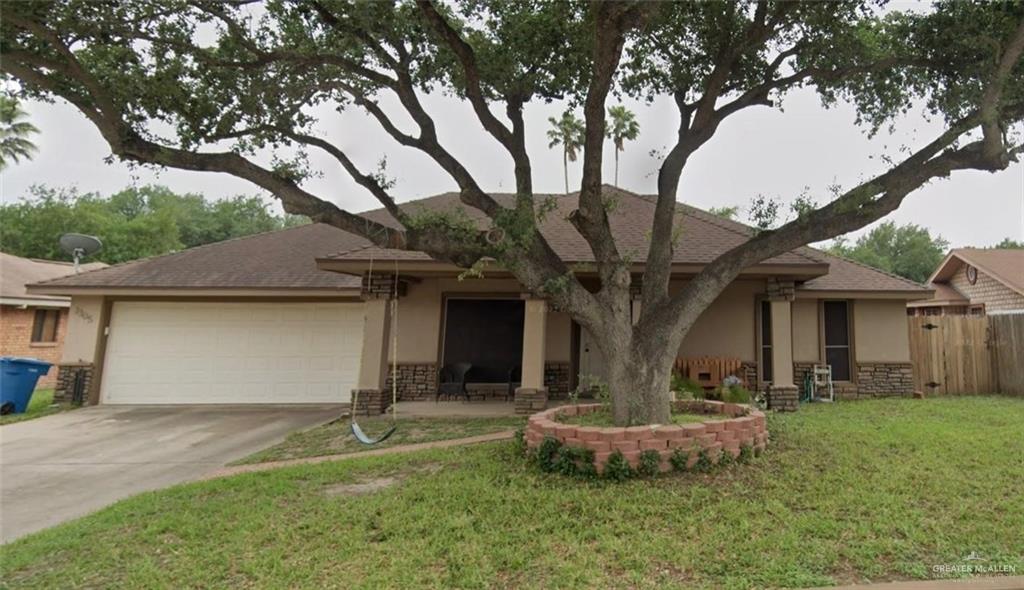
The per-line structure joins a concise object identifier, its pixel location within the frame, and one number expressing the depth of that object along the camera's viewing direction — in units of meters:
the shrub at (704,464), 4.73
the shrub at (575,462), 4.72
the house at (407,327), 9.34
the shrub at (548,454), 4.93
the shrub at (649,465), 4.64
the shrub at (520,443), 5.62
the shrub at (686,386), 8.83
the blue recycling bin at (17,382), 9.99
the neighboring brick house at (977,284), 16.56
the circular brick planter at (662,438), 4.72
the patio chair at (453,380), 10.05
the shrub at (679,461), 4.71
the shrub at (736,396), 8.71
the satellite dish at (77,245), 13.26
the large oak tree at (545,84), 5.14
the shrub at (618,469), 4.58
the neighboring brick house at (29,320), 14.66
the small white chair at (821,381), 10.26
